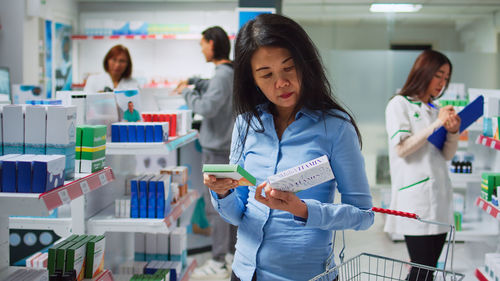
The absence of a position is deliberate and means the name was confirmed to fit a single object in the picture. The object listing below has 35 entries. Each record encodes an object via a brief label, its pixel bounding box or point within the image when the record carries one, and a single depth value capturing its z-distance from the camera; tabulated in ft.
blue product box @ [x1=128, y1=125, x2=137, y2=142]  9.11
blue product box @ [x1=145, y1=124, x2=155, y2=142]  9.16
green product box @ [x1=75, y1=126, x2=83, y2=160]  7.19
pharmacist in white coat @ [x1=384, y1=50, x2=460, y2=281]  10.00
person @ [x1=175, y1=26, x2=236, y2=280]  13.97
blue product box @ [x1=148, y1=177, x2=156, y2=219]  9.36
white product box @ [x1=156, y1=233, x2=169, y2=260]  11.28
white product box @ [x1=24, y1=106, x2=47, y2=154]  6.36
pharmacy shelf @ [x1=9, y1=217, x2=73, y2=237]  9.07
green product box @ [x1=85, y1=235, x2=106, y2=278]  7.51
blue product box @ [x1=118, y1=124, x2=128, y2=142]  9.10
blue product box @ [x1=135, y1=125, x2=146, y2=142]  9.11
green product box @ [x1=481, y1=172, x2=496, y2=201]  11.02
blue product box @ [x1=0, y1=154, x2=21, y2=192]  5.76
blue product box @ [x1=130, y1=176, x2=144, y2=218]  9.36
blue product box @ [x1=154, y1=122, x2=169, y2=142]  9.19
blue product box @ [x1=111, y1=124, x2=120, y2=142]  9.10
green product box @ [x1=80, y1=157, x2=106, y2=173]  7.15
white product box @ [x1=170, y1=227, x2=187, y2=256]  11.26
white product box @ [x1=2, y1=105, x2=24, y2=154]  6.37
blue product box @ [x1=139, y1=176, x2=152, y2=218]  9.38
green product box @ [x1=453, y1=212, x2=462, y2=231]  16.02
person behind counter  17.29
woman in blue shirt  5.20
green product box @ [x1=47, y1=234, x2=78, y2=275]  6.99
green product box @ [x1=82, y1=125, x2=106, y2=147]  7.26
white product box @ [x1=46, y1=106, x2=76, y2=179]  6.35
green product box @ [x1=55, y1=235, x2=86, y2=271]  7.10
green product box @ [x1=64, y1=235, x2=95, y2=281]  7.13
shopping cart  5.23
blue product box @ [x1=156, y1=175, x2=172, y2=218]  9.31
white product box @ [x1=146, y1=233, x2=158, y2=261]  11.28
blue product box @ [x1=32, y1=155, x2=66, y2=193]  5.66
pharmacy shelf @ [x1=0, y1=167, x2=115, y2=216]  5.50
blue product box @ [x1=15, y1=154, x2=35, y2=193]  5.68
